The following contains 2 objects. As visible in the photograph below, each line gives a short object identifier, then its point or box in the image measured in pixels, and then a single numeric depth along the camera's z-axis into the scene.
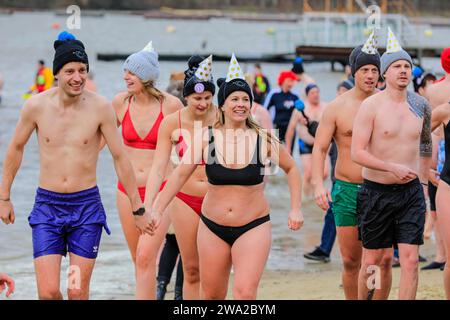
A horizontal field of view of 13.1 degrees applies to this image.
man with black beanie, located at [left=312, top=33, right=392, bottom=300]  16.26
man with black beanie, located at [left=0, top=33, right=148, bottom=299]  14.12
